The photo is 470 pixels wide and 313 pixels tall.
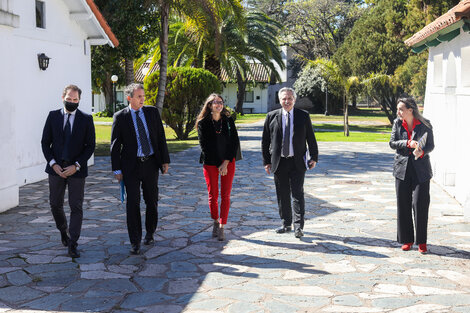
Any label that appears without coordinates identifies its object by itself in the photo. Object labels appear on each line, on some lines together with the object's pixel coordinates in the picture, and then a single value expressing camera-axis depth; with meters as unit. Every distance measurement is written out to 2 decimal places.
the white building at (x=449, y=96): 9.66
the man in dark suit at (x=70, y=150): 6.77
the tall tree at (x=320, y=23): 53.88
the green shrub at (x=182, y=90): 23.05
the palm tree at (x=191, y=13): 18.93
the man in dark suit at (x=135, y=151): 6.84
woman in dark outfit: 6.95
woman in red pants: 7.46
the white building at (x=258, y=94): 56.75
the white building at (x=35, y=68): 9.66
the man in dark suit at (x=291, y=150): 7.69
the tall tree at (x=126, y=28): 17.58
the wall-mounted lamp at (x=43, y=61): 13.05
